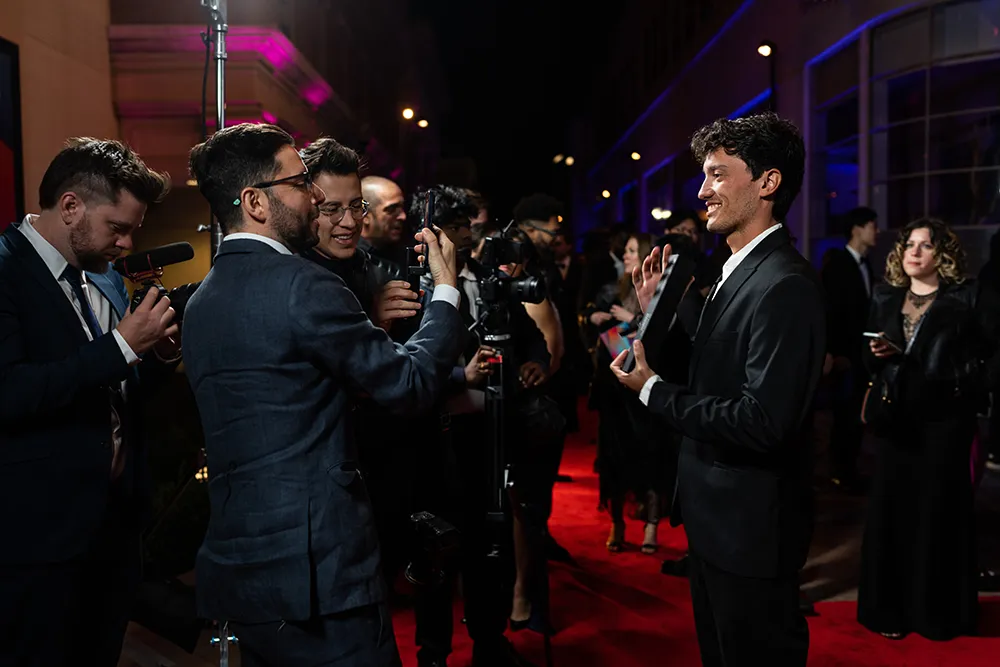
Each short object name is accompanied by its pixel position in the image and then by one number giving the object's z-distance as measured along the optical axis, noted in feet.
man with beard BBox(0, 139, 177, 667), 7.74
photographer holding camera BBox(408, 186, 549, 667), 11.08
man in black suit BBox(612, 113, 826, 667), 7.69
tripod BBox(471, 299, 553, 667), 11.44
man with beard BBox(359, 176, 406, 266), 11.29
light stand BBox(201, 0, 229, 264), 11.63
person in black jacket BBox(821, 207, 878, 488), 23.79
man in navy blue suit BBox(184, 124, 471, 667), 6.58
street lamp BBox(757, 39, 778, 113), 47.21
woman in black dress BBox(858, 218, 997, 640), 13.92
